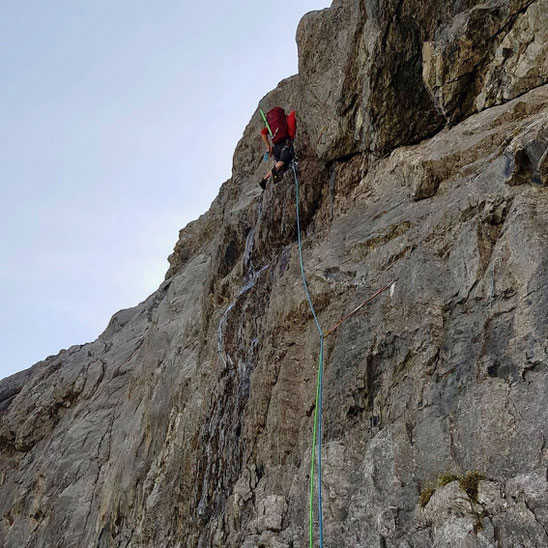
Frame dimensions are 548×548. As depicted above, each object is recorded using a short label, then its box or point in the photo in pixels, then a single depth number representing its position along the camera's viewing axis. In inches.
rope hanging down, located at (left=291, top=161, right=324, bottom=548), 264.1
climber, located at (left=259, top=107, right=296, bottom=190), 522.9
